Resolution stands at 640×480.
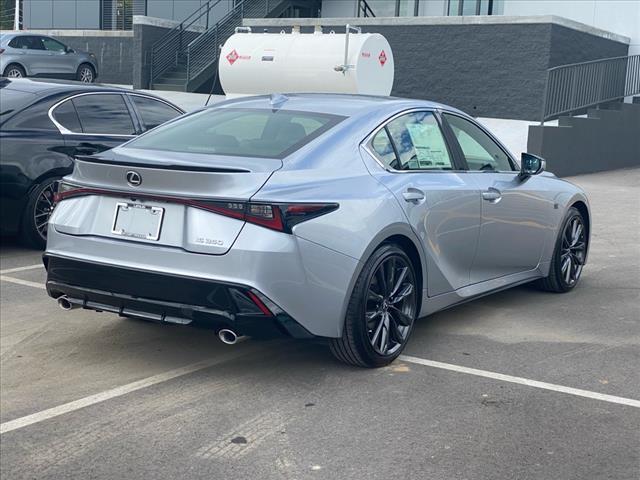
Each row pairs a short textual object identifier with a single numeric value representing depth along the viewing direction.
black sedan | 8.59
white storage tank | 18.56
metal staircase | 27.27
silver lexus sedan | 4.80
